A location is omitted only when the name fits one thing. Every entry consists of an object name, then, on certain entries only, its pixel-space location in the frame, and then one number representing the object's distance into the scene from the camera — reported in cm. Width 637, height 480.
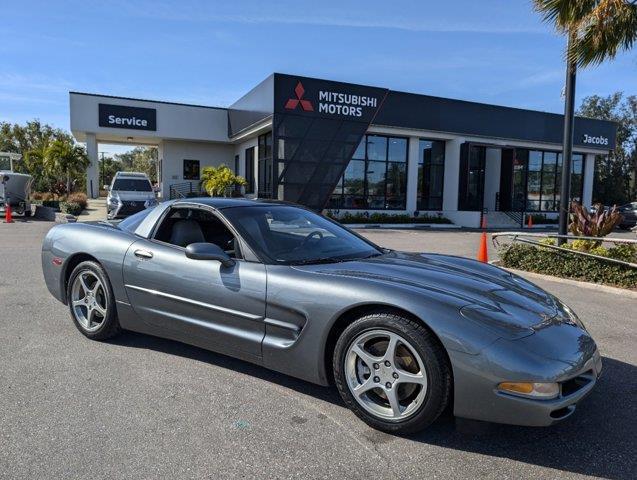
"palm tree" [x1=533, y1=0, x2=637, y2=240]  894
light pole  1012
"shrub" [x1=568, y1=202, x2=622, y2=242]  942
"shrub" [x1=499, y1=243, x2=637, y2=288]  817
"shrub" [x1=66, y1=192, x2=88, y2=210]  2364
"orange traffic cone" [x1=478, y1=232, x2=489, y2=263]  1084
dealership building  2277
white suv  1950
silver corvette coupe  284
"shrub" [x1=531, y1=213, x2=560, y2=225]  2884
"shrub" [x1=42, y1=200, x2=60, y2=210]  2393
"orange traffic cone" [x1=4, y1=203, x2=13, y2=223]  1961
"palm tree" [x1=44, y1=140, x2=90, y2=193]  2703
